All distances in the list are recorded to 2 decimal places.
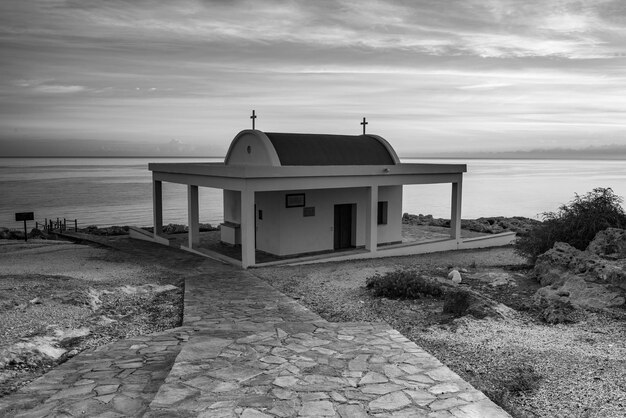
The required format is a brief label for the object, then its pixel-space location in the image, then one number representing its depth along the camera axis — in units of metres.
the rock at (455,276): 12.80
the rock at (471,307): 9.36
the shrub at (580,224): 15.27
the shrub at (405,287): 10.88
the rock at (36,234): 27.49
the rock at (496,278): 12.72
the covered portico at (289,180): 14.36
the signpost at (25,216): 22.61
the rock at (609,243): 13.34
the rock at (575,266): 11.36
